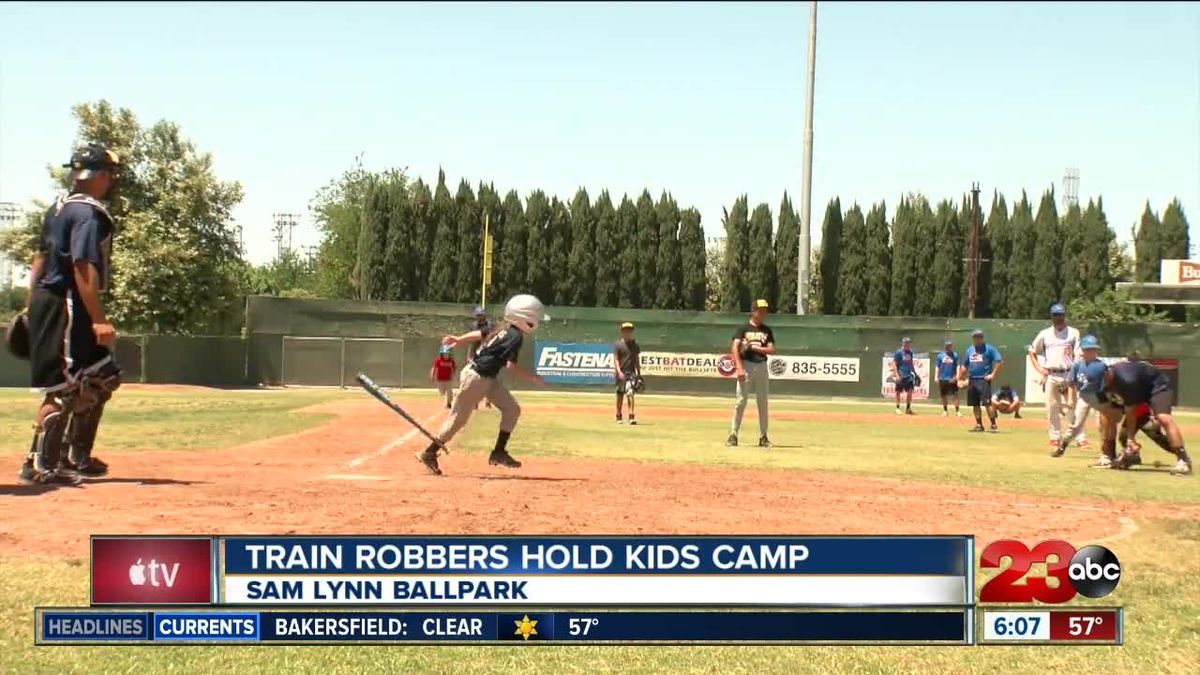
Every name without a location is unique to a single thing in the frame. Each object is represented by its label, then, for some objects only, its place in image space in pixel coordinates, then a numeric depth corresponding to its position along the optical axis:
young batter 9.98
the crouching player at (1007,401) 23.55
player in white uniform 16.16
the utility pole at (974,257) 58.03
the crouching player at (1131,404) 12.93
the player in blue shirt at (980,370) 21.16
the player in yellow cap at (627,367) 21.11
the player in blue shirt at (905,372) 28.22
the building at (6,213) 90.45
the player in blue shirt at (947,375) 26.11
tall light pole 38.00
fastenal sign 38.81
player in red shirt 22.70
